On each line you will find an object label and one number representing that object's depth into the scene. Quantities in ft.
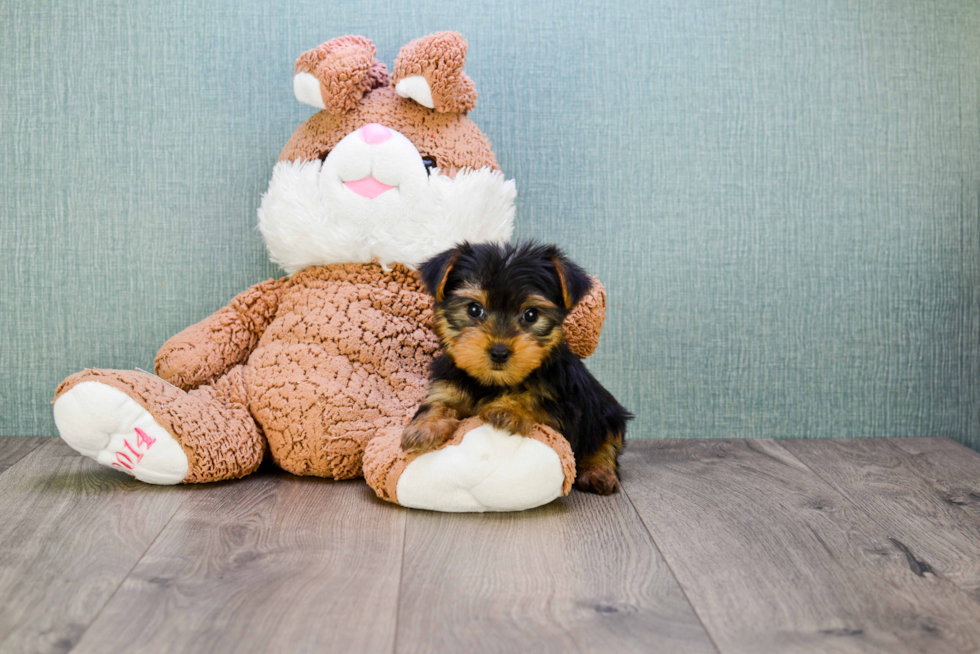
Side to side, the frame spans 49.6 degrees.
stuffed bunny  2.47
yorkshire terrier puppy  2.23
